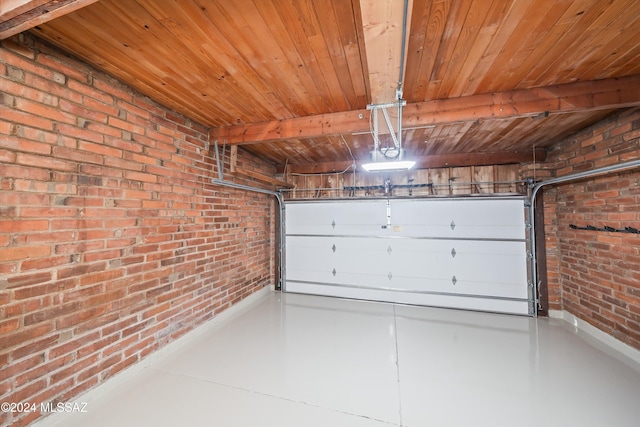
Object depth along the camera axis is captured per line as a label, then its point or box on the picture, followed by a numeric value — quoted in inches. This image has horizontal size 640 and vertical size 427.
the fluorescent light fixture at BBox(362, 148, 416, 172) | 88.9
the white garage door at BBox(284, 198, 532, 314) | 141.3
